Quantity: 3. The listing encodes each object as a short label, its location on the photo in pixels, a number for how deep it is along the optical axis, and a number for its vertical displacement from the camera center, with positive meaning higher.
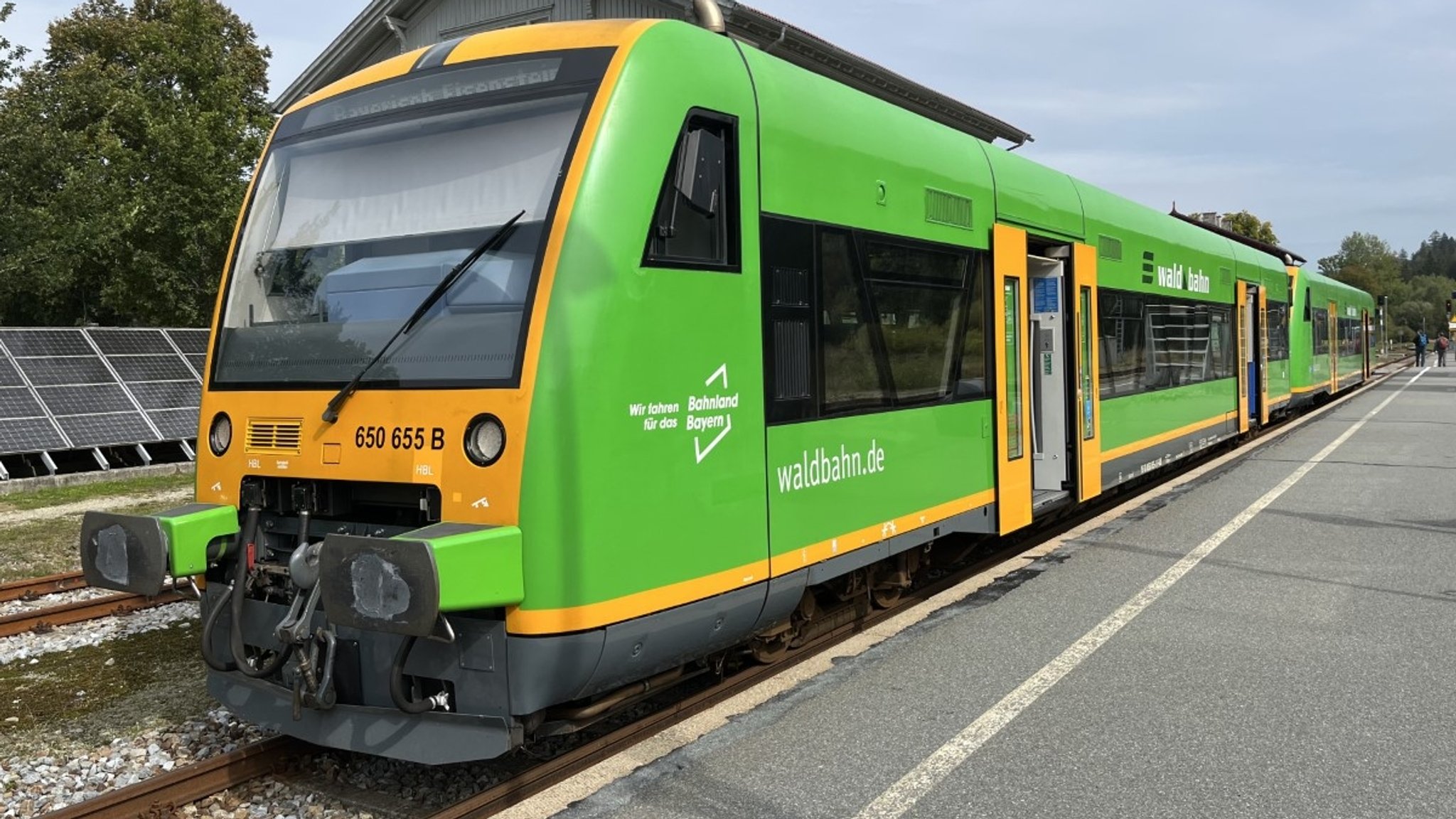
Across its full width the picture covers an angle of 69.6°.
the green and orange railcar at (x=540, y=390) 3.79 -0.10
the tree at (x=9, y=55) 16.33 +5.28
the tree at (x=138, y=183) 18.03 +3.84
